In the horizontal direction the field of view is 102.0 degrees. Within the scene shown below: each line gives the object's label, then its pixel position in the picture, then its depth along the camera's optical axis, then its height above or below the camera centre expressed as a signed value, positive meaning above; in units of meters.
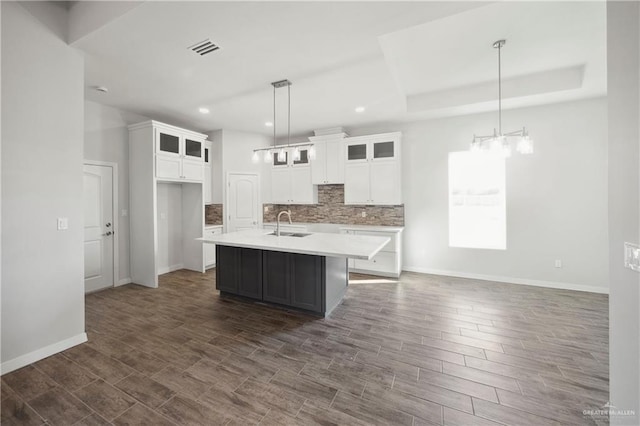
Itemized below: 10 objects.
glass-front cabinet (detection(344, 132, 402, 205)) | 4.81 +0.78
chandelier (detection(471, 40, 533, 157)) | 2.66 +0.69
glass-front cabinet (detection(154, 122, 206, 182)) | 4.20 +1.02
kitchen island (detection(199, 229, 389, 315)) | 3.00 -0.73
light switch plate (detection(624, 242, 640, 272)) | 1.17 -0.22
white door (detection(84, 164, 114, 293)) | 3.89 -0.22
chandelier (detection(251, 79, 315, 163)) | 3.26 +0.81
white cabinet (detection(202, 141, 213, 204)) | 5.39 +0.83
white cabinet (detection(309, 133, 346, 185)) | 5.23 +1.04
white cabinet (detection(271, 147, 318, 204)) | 5.66 +0.66
